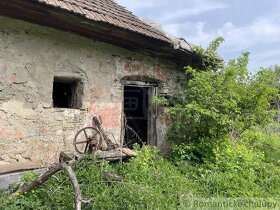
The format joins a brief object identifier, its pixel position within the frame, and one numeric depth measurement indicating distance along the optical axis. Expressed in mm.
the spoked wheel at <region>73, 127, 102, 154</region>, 3840
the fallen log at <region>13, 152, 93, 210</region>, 2162
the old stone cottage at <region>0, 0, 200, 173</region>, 3342
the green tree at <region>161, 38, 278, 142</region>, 4754
